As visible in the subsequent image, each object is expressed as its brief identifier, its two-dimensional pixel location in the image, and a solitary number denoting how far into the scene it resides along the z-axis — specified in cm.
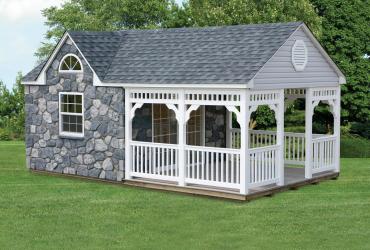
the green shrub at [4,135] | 3738
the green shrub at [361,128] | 3559
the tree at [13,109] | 3844
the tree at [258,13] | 3250
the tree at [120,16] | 3691
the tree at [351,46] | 3541
